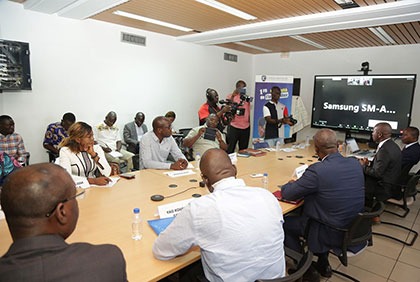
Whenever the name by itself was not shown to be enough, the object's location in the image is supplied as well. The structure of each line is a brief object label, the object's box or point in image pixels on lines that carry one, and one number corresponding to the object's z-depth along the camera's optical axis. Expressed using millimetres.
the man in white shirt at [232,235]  1277
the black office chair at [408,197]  3103
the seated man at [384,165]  3252
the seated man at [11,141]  3637
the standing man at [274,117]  5191
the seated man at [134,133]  5078
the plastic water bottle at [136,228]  1655
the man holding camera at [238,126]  5632
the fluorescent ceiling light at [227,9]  3412
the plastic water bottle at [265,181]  2671
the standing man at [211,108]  4805
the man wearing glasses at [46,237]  842
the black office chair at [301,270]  1231
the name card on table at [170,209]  1938
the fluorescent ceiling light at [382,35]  4461
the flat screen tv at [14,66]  3637
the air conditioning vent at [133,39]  4980
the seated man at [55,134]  4137
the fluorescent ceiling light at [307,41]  5209
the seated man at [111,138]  4754
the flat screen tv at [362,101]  5180
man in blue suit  2125
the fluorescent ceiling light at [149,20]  4141
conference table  1424
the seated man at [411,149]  3570
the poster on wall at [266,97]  5430
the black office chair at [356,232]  2047
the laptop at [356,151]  4410
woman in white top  2572
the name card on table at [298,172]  2930
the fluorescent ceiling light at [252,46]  6073
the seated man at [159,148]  3212
